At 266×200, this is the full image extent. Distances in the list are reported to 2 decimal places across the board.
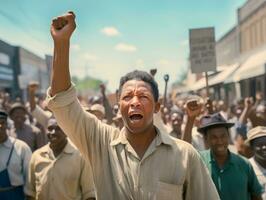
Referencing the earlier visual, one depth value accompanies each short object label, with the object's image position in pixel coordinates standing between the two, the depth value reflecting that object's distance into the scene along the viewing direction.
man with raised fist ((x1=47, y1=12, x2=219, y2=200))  1.31
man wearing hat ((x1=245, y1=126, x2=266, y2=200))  2.39
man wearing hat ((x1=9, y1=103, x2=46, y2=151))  3.76
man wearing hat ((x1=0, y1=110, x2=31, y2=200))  2.61
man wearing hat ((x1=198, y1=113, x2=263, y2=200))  2.16
